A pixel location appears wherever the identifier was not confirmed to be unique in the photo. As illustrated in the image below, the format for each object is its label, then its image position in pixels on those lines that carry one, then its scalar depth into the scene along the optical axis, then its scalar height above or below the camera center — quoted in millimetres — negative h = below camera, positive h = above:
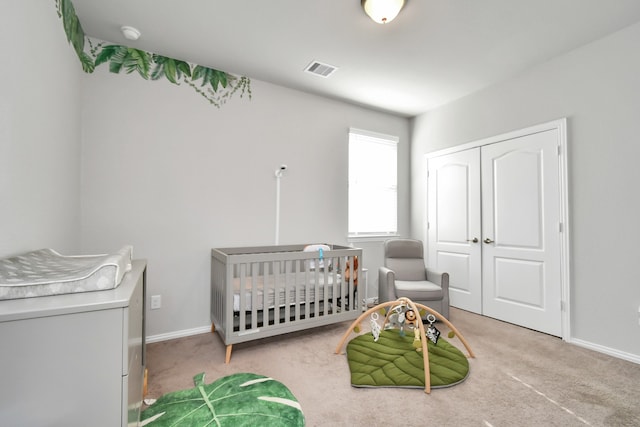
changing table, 746 -384
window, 3691 +478
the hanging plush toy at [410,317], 2139 -710
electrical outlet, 2496 -705
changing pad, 851 -185
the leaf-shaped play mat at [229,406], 1481 -1020
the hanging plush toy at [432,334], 2145 -836
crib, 2169 -607
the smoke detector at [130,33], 2186 +1415
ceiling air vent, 2743 +1456
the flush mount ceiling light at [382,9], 1855 +1367
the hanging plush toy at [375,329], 2176 -812
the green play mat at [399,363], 1838 -1002
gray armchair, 2914 -639
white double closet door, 2699 -81
